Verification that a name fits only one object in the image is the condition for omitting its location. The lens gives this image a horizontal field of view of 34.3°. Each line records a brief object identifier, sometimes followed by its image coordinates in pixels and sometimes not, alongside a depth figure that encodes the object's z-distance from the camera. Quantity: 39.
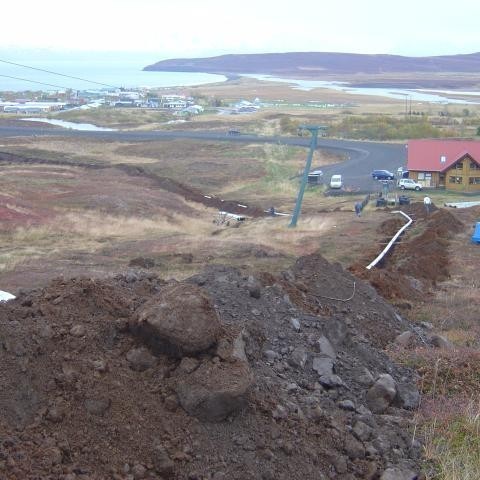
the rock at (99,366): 6.33
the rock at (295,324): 8.86
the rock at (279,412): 6.48
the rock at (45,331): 6.50
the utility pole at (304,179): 32.75
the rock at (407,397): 8.02
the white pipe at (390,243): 22.37
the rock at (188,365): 6.46
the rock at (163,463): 5.63
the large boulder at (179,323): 6.60
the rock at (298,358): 7.81
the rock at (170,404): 6.21
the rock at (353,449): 6.49
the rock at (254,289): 9.40
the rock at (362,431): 6.74
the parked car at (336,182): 49.75
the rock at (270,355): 7.67
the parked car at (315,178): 52.28
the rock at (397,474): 6.32
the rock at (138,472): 5.52
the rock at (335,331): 9.20
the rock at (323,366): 7.81
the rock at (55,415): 5.76
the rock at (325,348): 8.44
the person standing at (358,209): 35.07
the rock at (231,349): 6.71
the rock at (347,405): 7.25
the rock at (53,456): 5.34
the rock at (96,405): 5.93
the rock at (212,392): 6.21
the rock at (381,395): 7.70
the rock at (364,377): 8.03
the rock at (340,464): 6.25
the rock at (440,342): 11.40
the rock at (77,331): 6.67
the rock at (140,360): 6.60
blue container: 26.14
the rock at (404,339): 11.09
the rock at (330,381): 7.64
